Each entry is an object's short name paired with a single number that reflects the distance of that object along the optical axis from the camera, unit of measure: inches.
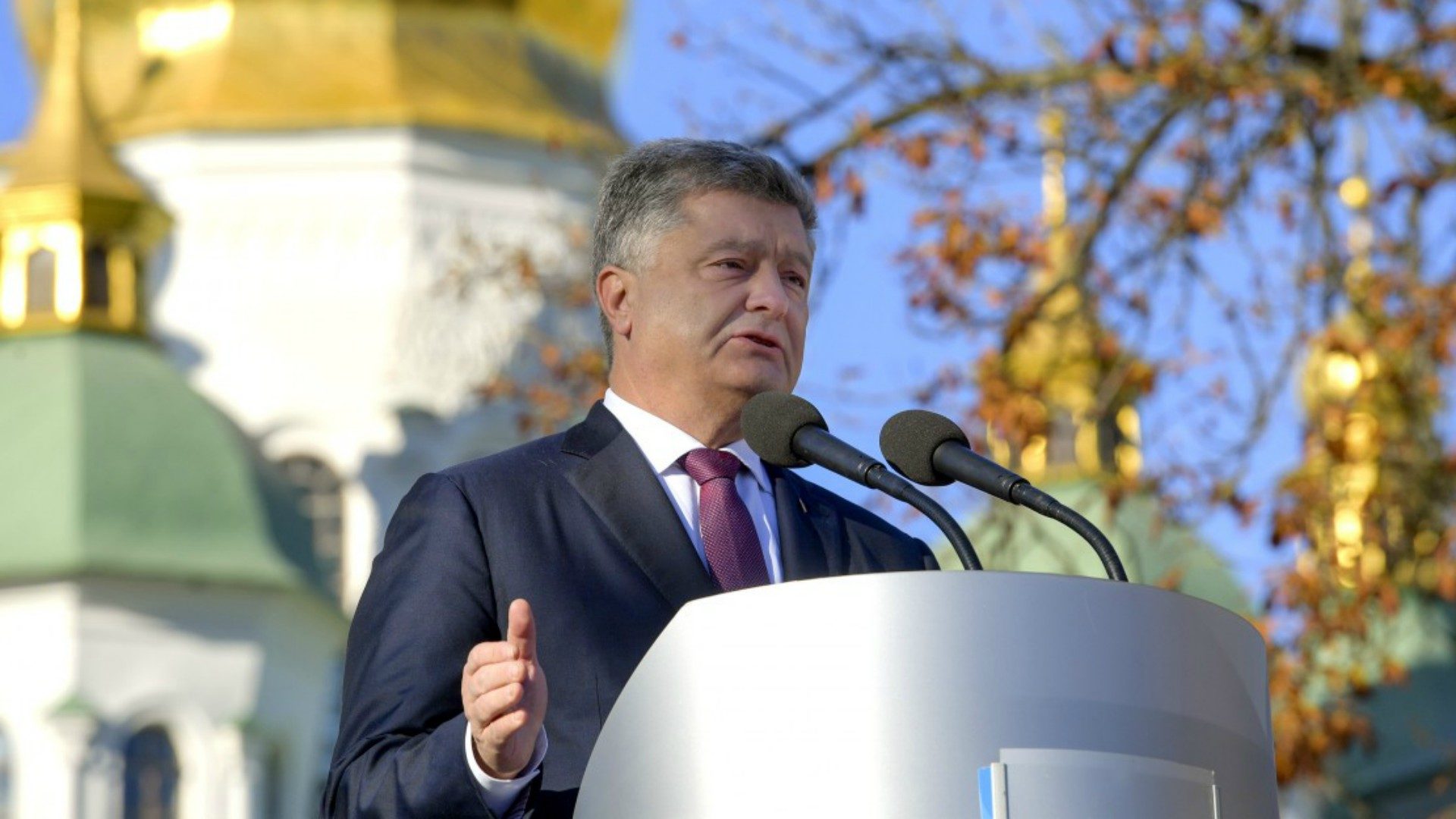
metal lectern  253.1
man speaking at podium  299.4
